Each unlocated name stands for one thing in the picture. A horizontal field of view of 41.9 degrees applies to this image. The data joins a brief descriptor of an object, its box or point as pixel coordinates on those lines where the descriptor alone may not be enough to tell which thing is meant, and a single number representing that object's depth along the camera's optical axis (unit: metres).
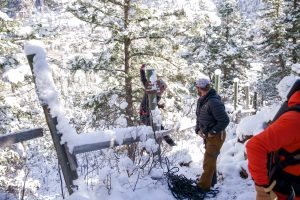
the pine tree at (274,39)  25.09
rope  5.61
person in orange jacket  2.74
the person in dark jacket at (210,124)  6.06
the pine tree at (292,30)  23.95
